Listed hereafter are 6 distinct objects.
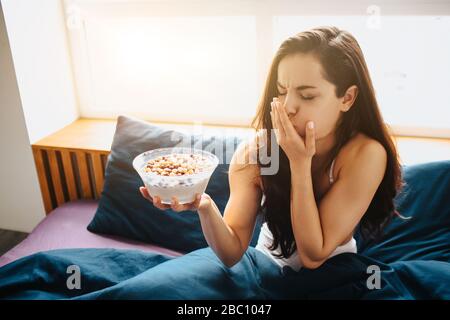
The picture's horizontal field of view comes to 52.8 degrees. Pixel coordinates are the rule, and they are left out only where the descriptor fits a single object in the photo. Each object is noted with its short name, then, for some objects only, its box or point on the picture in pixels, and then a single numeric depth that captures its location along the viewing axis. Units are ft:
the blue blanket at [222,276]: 3.42
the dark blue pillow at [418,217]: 4.45
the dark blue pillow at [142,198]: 4.92
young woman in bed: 3.23
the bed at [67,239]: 4.98
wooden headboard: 6.13
